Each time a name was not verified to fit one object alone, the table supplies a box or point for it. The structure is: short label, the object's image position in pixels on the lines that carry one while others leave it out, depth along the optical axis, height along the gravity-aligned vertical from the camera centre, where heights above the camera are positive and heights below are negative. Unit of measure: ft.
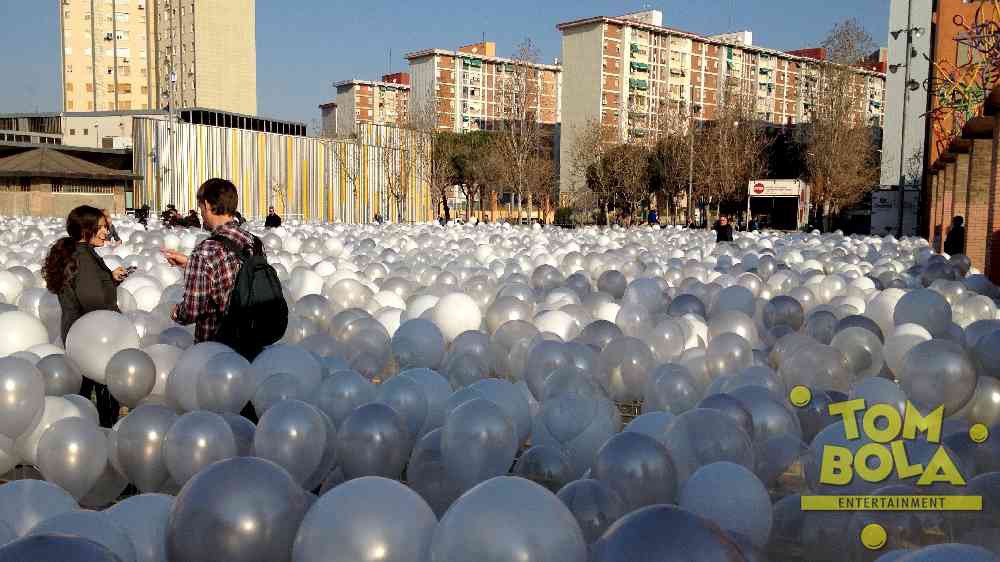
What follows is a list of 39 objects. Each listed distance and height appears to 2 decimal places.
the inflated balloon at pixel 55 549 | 7.43 -2.99
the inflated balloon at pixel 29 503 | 10.50 -3.71
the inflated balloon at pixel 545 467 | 13.48 -4.01
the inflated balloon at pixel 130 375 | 17.71 -3.50
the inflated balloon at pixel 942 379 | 16.90 -3.18
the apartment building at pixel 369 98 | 348.38 +43.70
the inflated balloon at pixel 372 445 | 13.92 -3.81
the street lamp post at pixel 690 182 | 154.10 +5.29
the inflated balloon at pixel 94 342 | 18.12 -2.92
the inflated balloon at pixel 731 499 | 10.96 -3.65
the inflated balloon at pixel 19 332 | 19.88 -3.04
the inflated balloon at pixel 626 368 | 20.22 -3.66
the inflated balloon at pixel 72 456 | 14.11 -4.12
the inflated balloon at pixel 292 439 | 13.42 -3.60
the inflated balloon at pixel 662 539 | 7.44 -2.83
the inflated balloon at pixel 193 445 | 13.21 -3.68
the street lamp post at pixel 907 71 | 87.81 +15.36
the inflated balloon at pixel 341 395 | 16.07 -3.51
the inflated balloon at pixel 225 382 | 16.25 -3.31
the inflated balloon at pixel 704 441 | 13.06 -3.47
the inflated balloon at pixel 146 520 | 9.86 -3.66
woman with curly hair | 18.15 -1.47
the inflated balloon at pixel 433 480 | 13.30 -4.16
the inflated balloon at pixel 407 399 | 15.65 -3.49
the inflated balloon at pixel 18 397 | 14.97 -3.38
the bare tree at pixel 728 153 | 151.84 +10.62
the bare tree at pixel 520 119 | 149.48 +16.19
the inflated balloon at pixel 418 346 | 22.81 -3.62
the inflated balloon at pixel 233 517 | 9.03 -3.28
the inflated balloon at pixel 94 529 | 9.27 -3.50
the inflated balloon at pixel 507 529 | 7.97 -2.97
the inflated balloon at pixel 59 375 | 17.28 -3.47
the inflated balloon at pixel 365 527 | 8.60 -3.20
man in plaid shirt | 14.67 -1.05
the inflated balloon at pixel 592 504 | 10.85 -3.72
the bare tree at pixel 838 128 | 134.82 +13.57
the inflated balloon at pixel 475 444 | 13.28 -3.61
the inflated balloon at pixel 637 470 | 11.88 -3.57
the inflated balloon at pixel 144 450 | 13.98 -3.95
